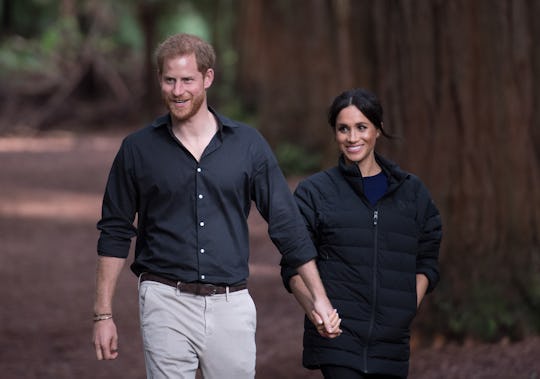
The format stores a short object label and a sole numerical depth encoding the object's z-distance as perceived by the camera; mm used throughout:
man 9250
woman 9656
